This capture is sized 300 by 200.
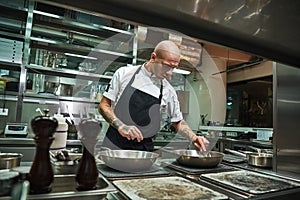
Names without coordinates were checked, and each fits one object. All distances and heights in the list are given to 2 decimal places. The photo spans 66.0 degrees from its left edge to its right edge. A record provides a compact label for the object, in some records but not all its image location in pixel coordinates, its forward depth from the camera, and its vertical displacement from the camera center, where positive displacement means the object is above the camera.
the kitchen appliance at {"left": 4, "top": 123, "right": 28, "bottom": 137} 2.20 -0.17
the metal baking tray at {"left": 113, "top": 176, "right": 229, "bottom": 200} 0.62 -0.20
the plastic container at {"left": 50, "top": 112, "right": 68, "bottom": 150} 0.86 -0.08
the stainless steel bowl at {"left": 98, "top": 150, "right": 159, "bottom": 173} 0.80 -0.16
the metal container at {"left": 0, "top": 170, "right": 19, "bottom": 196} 0.47 -0.14
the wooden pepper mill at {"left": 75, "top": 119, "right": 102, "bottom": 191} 0.57 -0.11
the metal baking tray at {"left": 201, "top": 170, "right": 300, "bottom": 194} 0.74 -0.20
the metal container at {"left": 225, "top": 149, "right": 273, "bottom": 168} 1.16 -0.18
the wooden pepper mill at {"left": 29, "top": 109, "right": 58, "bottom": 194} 0.52 -0.10
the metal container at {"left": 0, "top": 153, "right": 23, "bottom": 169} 0.65 -0.14
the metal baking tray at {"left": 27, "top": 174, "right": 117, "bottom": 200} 0.51 -0.18
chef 1.52 +0.14
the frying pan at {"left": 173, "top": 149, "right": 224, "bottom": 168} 0.97 -0.17
